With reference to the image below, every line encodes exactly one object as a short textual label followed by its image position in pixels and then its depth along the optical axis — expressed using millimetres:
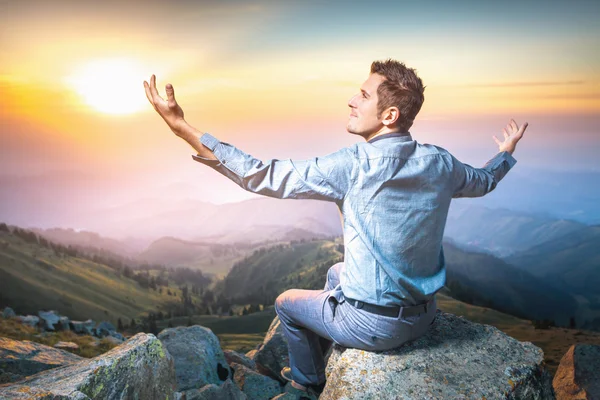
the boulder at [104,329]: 12022
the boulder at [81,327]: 11594
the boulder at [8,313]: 12164
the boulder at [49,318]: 11344
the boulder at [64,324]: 11608
